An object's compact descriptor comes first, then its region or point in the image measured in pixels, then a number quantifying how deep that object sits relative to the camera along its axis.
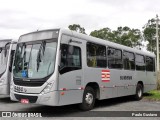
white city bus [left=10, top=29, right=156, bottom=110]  9.33
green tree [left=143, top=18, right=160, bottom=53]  62.97
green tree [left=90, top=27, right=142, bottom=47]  64.12
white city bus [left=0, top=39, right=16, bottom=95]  12.77
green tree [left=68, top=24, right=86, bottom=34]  65.00
